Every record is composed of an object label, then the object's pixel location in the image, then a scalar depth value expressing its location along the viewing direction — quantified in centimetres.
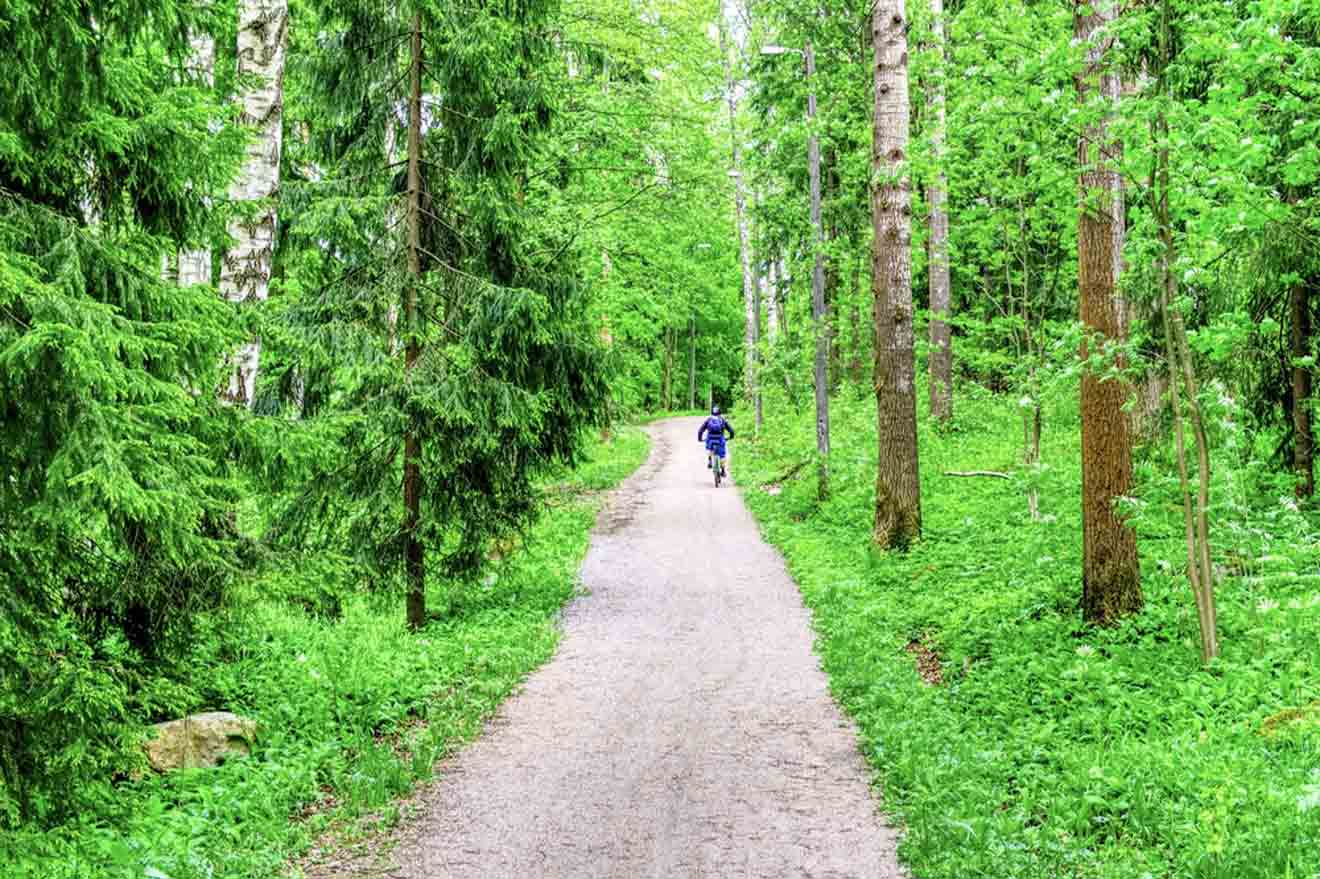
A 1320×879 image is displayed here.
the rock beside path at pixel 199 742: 661
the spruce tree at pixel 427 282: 1076
